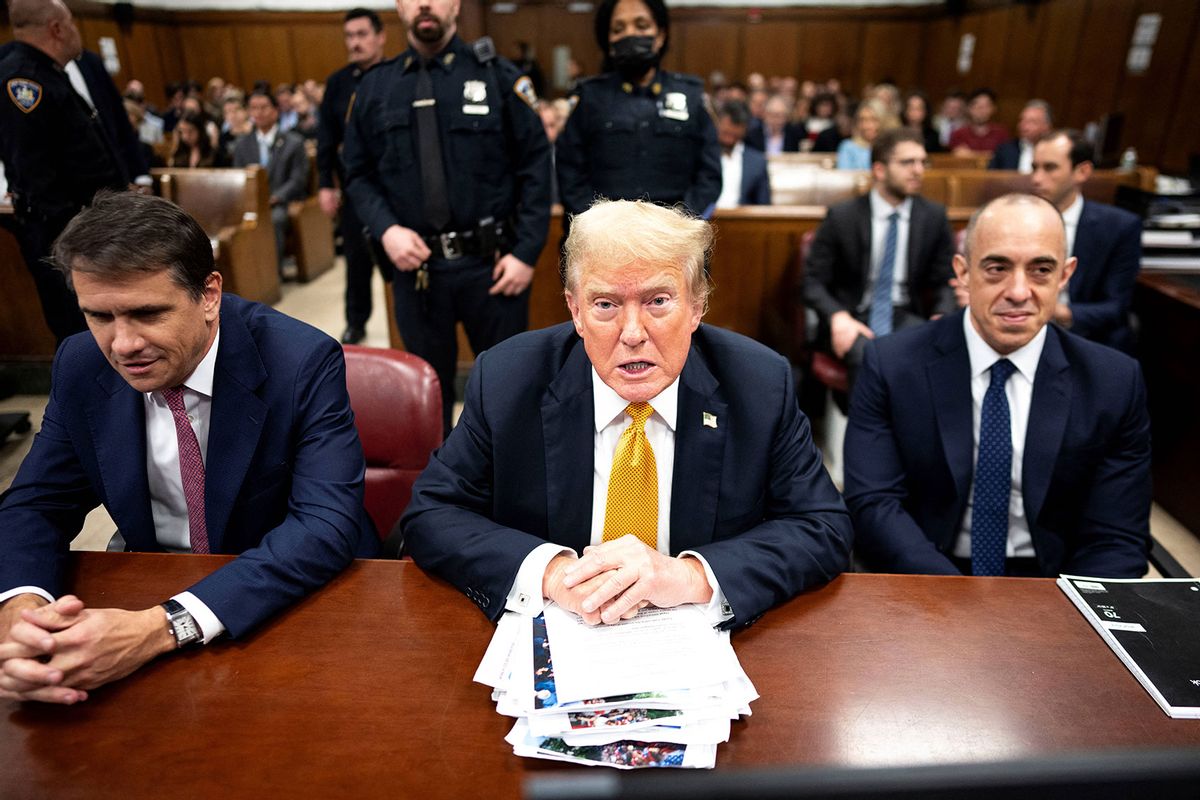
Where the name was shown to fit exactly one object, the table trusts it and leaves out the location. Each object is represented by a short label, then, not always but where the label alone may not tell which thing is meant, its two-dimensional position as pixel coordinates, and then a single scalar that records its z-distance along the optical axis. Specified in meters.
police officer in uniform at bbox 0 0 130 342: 3.16
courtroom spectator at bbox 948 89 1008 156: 8.60
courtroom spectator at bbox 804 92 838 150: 9.29
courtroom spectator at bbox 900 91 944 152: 8.52
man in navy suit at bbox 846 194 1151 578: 1.66
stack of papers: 0.96
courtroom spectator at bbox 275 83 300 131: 10.53
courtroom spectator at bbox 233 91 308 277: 6.45
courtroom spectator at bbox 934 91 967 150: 9.79
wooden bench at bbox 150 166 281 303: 5.26
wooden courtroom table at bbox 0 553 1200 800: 0.93
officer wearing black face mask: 3.21
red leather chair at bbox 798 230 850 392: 3.23
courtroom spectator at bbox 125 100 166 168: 7.49
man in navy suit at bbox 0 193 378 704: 1.30
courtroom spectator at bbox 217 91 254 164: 7.84
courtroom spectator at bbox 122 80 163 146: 7.18
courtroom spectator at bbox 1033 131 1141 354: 3.06
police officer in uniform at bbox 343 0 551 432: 2.76
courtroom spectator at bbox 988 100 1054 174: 5.91
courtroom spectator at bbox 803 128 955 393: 3.38
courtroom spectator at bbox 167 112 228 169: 6.35
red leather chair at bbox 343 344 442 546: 1.73
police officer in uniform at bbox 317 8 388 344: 4.38
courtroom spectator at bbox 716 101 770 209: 5.10
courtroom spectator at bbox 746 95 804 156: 7.96
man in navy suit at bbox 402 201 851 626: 1.33
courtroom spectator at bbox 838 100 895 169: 6.35
